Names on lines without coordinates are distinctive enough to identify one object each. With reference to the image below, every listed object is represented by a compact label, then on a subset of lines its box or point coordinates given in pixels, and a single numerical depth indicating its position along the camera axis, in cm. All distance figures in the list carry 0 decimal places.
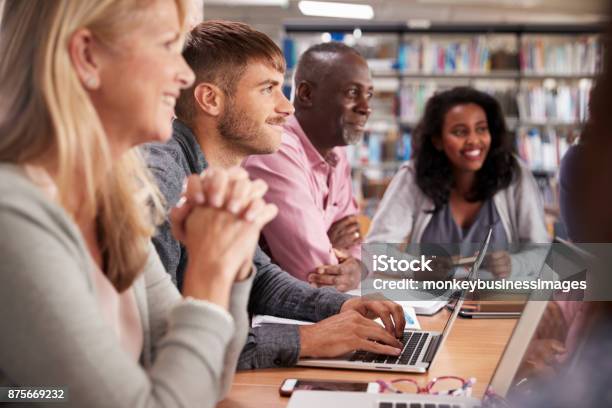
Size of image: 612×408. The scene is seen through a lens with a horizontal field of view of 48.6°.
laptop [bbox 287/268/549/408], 96
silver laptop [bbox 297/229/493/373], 127
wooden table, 114
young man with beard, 143
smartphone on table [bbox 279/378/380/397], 113
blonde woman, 70
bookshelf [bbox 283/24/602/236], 610
